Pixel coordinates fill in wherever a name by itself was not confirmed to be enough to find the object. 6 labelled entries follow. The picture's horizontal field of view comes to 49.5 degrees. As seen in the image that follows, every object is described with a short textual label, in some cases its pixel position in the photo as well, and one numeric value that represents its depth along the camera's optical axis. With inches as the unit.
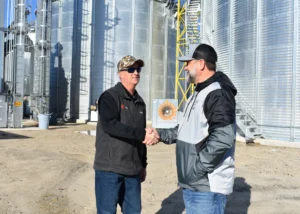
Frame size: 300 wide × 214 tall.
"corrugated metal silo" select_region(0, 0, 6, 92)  692.7
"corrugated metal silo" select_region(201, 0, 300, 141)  510.9
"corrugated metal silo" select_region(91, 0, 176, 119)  997.8
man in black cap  91.4
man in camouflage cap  118.2
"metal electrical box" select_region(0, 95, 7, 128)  722.8
